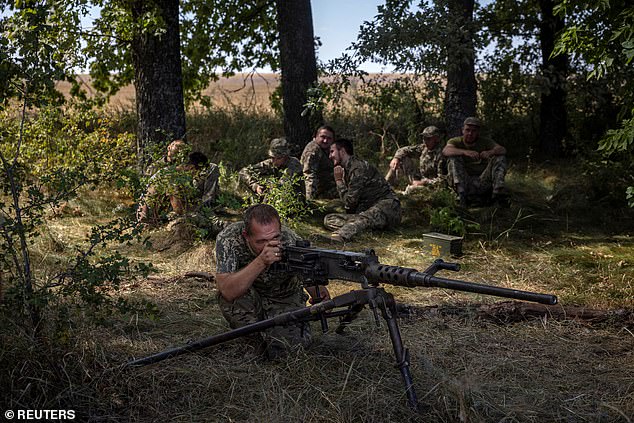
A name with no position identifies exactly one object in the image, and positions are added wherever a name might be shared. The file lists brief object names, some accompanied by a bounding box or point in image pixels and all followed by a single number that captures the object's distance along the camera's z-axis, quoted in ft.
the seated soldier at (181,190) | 27.12
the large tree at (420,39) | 30.40
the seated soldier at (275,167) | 30.91
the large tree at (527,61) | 45.85
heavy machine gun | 11.77
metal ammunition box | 27.07
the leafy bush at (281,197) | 26.50
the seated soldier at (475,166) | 33.50
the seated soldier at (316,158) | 34.27
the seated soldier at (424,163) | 36.14
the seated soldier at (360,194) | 30.60
